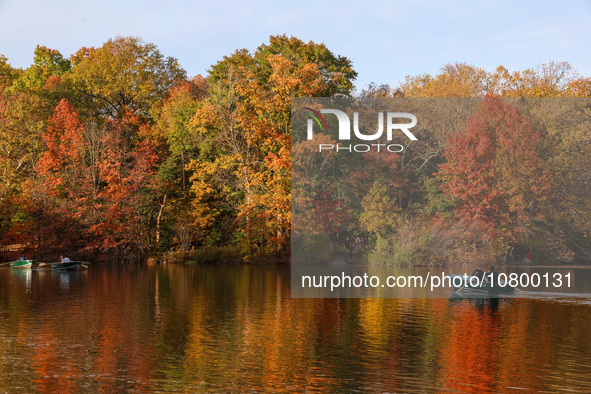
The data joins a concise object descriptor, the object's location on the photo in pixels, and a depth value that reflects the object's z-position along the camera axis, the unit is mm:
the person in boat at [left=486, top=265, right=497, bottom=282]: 38447
